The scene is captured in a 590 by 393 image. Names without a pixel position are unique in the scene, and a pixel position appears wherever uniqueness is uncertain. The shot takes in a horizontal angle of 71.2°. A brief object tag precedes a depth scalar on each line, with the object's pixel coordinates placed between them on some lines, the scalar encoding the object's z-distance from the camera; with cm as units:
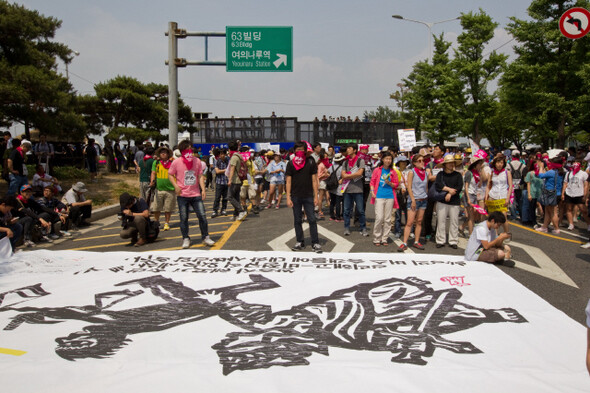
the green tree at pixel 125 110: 2658
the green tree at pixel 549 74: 2509
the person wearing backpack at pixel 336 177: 995
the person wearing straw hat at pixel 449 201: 761
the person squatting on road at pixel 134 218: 778
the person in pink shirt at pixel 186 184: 760
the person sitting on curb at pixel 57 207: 883
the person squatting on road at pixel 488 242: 605
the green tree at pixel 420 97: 4194
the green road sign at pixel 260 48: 1574
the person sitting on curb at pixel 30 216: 788
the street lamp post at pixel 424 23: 3026
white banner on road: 299
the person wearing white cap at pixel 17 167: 988
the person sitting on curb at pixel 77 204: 973
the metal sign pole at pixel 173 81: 1376
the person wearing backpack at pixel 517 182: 1152
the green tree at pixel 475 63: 3491
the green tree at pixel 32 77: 1295
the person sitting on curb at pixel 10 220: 708
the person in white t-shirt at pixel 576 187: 924
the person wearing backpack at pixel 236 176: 1062
